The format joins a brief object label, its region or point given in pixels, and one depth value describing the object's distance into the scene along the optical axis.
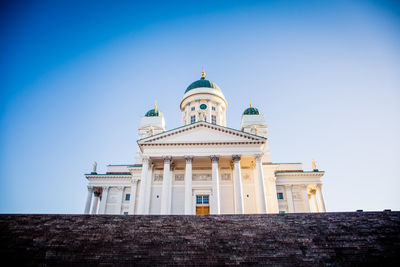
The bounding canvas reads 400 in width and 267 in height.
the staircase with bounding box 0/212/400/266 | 9.34
